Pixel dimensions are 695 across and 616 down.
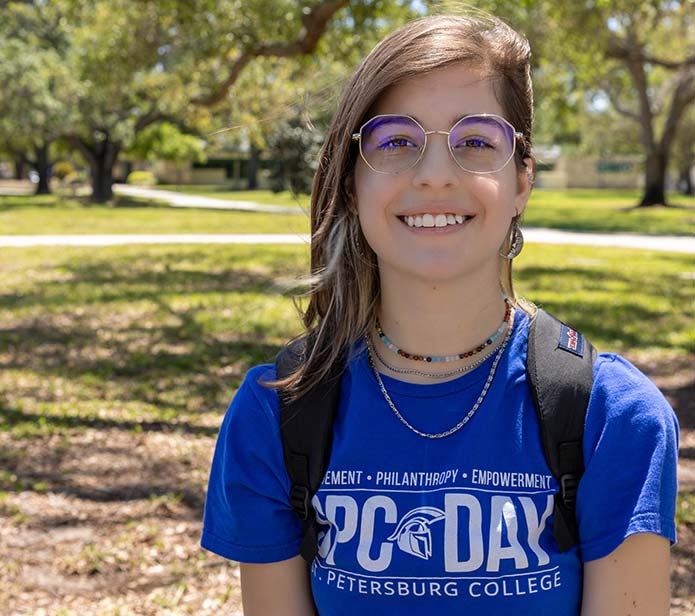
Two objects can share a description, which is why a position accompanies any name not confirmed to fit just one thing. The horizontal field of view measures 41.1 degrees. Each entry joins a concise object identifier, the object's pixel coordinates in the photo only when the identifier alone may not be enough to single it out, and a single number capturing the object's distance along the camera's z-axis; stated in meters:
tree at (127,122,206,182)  45.19
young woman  1.55
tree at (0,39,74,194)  28.86
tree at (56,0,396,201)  9.05
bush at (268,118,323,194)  18.83
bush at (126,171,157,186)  66.88
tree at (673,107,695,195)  43.50
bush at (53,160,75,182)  64.56
